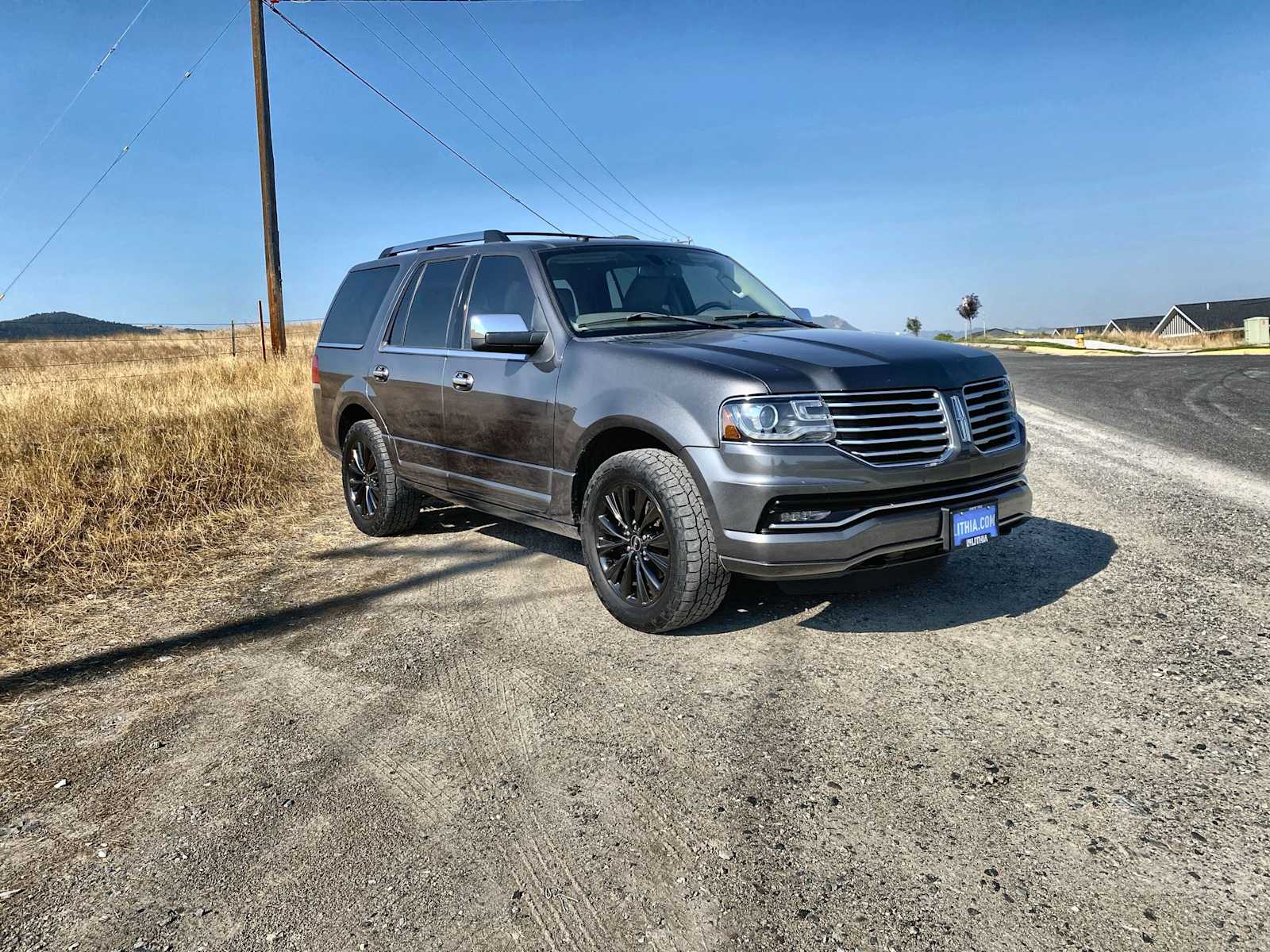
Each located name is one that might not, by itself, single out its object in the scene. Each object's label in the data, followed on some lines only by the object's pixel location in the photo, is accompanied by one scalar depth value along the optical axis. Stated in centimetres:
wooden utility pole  1688
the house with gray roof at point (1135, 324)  10431
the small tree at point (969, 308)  11338
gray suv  376
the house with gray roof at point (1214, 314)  7944
